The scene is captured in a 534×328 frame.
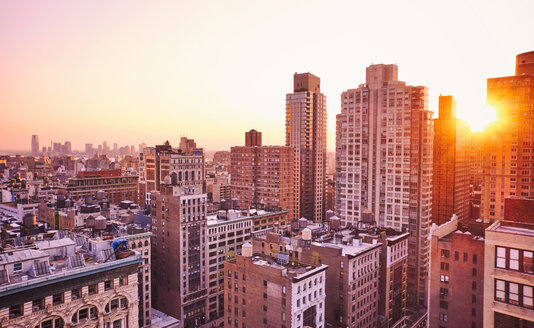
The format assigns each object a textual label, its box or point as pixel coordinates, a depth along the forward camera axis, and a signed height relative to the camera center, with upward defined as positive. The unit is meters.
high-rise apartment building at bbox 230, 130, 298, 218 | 182.38 -11.16
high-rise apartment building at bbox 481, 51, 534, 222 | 127.69 +3.19
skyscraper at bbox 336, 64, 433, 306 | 129.38 -1.51
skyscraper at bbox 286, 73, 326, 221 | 195.50 -14.00
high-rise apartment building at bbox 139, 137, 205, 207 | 180.75 -5.52
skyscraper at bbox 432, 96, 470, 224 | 188.88 -8.58
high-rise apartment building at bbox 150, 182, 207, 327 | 105.06 -28.14
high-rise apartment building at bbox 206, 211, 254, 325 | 114.56 -29.64
